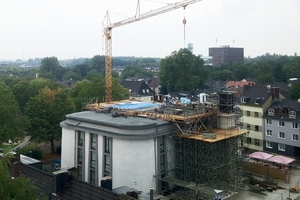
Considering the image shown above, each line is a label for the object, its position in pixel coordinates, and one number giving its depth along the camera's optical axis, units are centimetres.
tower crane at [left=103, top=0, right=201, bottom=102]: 6625
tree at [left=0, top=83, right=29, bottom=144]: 4369
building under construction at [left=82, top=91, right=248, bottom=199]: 3397
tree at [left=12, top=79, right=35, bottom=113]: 7525
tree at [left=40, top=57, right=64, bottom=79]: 18015
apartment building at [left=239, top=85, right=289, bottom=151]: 5325
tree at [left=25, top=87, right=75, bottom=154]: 5025
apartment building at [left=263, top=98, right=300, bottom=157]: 4884
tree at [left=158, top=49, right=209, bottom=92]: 9912
